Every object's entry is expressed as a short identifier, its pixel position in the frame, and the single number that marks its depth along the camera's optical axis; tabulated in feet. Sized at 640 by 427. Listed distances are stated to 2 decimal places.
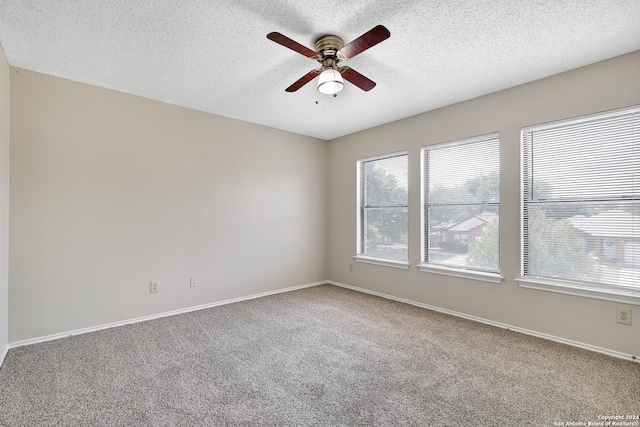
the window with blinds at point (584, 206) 8.26
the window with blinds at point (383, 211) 13.92
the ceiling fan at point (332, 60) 6.65
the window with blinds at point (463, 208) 10.91
